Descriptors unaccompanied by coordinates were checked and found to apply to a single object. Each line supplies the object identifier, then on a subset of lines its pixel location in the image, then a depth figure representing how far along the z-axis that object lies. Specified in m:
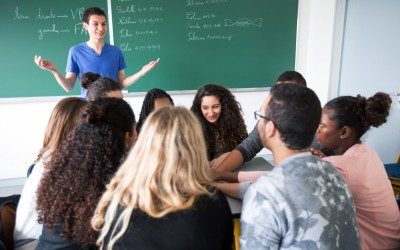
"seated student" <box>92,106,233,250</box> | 0.96
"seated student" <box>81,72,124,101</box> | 2.07
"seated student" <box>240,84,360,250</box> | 0.97
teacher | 2.82
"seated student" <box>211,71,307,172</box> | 1.89
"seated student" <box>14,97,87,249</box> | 1.34
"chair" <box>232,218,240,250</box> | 1.82
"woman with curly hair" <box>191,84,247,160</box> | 2.43
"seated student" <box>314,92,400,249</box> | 1.37
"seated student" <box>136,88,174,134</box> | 2.54
